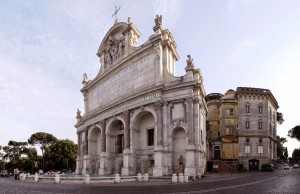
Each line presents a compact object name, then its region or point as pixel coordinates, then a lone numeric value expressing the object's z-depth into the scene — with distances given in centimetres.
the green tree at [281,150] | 7658
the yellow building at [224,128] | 4418
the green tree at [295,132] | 6617
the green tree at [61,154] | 5657
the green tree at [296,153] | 8611
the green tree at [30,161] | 5506
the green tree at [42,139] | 5943
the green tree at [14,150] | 5638
